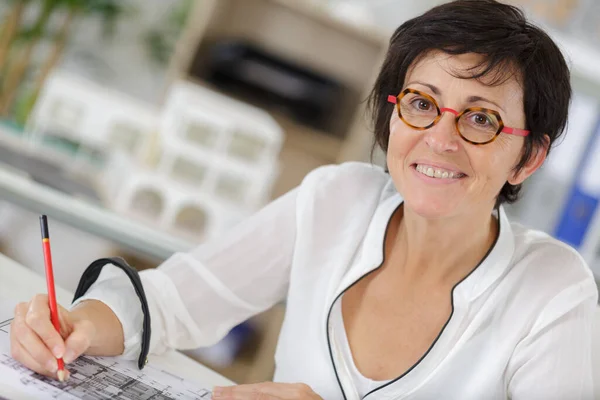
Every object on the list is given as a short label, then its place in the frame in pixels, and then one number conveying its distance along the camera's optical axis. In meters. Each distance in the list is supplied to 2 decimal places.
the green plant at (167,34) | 4.46
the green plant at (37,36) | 4.43
